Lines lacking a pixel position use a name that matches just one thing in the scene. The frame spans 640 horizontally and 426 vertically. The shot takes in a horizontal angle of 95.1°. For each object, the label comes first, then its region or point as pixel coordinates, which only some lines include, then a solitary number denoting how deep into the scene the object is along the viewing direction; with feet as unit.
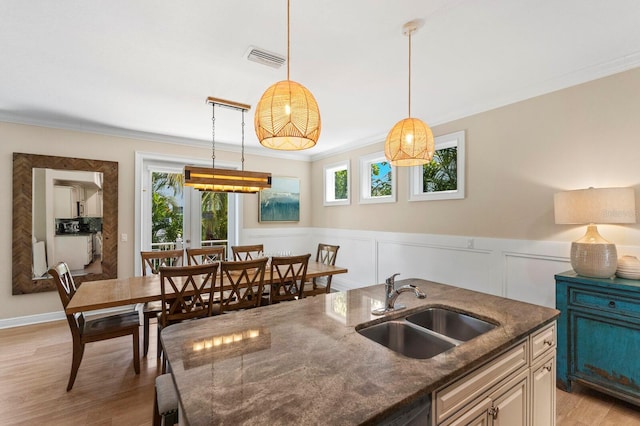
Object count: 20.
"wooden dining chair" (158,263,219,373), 7.46
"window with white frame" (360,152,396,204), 14.76
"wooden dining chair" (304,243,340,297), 11.29
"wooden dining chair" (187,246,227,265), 12.01
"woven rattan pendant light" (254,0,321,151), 4.83
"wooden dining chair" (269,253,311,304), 9.43
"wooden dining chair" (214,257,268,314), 8.25
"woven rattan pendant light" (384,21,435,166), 6.39
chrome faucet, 5.35
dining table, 7.33
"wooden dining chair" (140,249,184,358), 9.27
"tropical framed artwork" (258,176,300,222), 18.33
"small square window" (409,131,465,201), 11.64
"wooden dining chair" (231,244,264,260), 13.12
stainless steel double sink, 4.84
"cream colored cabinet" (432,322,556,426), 3.61
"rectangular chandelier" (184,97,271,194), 9.27
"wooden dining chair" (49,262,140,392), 7.85
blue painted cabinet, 6.91
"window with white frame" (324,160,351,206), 17.46
